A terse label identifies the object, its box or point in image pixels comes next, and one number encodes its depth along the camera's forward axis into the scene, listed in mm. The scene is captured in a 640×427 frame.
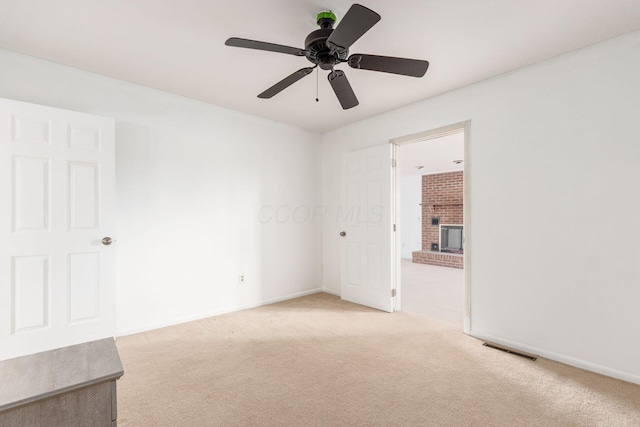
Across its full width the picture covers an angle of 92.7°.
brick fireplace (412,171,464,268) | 7496
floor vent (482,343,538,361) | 2520
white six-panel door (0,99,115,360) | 2260
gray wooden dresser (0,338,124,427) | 1049
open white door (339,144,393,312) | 3752
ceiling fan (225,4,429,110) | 1541
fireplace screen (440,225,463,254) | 7652
